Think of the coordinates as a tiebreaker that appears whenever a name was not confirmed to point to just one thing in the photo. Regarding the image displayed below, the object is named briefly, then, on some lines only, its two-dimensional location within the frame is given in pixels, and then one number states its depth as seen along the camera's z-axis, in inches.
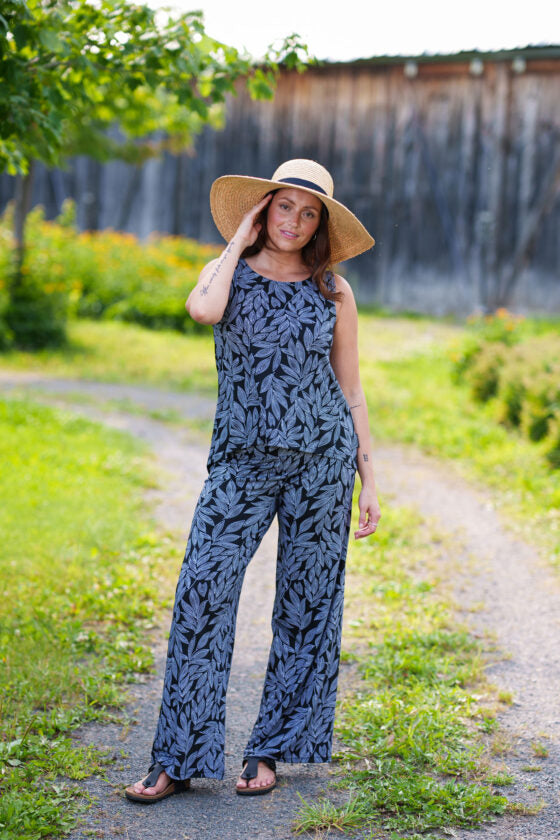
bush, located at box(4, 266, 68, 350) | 460.4
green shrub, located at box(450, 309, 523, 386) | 398.9
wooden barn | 593.9
